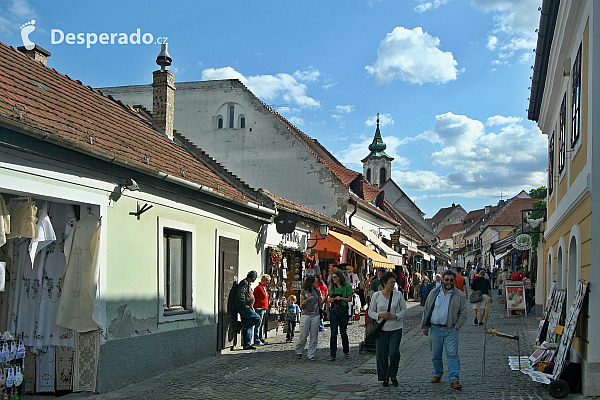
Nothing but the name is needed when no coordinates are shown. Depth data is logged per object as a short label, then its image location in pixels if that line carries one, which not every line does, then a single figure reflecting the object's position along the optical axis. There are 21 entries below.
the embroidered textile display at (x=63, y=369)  8.15
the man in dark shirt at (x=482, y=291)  18.03
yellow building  7.55
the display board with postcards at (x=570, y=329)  7.75
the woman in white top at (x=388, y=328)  8.66
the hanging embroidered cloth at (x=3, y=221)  6.99
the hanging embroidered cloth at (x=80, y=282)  7.98
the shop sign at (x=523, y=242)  20.88
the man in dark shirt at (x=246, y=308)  12.39
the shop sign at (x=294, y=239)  16.05
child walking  14.10
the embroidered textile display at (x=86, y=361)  8.05
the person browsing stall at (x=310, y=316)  11.36
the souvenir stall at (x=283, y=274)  14.98
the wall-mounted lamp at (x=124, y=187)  8.66
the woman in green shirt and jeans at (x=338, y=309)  11.23
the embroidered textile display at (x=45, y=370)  8.12
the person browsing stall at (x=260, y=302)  13.25
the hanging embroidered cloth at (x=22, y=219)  7.42
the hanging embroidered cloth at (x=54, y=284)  8.09
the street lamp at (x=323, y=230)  17.91
